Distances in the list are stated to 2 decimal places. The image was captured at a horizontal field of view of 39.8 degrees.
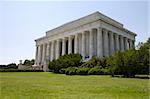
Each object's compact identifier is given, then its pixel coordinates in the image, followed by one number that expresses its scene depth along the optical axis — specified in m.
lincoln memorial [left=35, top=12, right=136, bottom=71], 56.94
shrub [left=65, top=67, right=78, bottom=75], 34.65
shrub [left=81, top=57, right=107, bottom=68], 39.90
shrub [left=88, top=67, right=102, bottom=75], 33.32
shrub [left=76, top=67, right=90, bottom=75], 33.88
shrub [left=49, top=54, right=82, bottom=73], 42.69
